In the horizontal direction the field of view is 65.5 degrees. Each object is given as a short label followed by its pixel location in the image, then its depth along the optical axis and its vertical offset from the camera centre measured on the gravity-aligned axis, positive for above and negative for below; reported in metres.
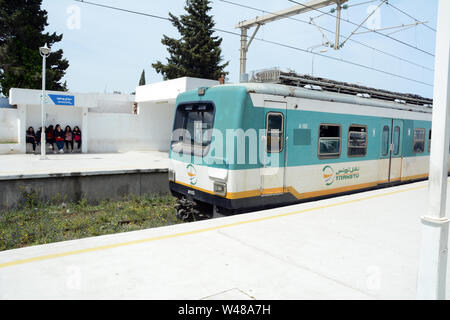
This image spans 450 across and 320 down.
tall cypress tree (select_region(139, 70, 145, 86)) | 54.44 +8.71
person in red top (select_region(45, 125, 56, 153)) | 19.52 -0.16
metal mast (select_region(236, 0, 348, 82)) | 13.09 +5.20
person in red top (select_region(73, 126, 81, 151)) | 20.30 -0.01
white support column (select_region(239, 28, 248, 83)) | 16.23 +4.13
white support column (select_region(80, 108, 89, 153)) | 20.34 +0.18
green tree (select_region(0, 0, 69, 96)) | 28.39 +7.40
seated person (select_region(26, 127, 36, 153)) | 18.81 -0.18
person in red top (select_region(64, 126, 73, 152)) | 19.84 -0.13
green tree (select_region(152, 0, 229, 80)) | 35.16 +8.99
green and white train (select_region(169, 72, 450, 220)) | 6.38 -0.09
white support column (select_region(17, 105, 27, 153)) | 18.48 +0.34
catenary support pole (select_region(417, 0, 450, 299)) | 2.80 -0.34
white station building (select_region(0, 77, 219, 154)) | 18.47 +1.05
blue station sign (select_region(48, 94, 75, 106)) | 18.94 +1.86
